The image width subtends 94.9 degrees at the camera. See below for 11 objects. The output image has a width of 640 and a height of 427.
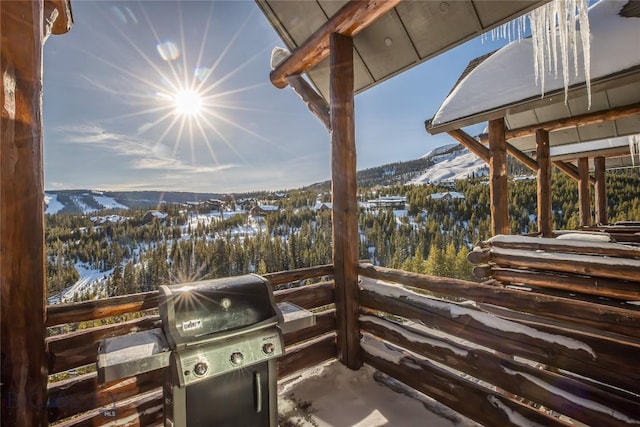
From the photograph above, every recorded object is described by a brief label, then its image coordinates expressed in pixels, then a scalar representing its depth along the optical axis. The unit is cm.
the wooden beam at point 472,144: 507
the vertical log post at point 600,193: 945
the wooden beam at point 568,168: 926
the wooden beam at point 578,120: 486
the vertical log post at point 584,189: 894
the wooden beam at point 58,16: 204
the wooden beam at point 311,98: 329
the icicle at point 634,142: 676
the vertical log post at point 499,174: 459
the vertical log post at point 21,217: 149
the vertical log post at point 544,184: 588
